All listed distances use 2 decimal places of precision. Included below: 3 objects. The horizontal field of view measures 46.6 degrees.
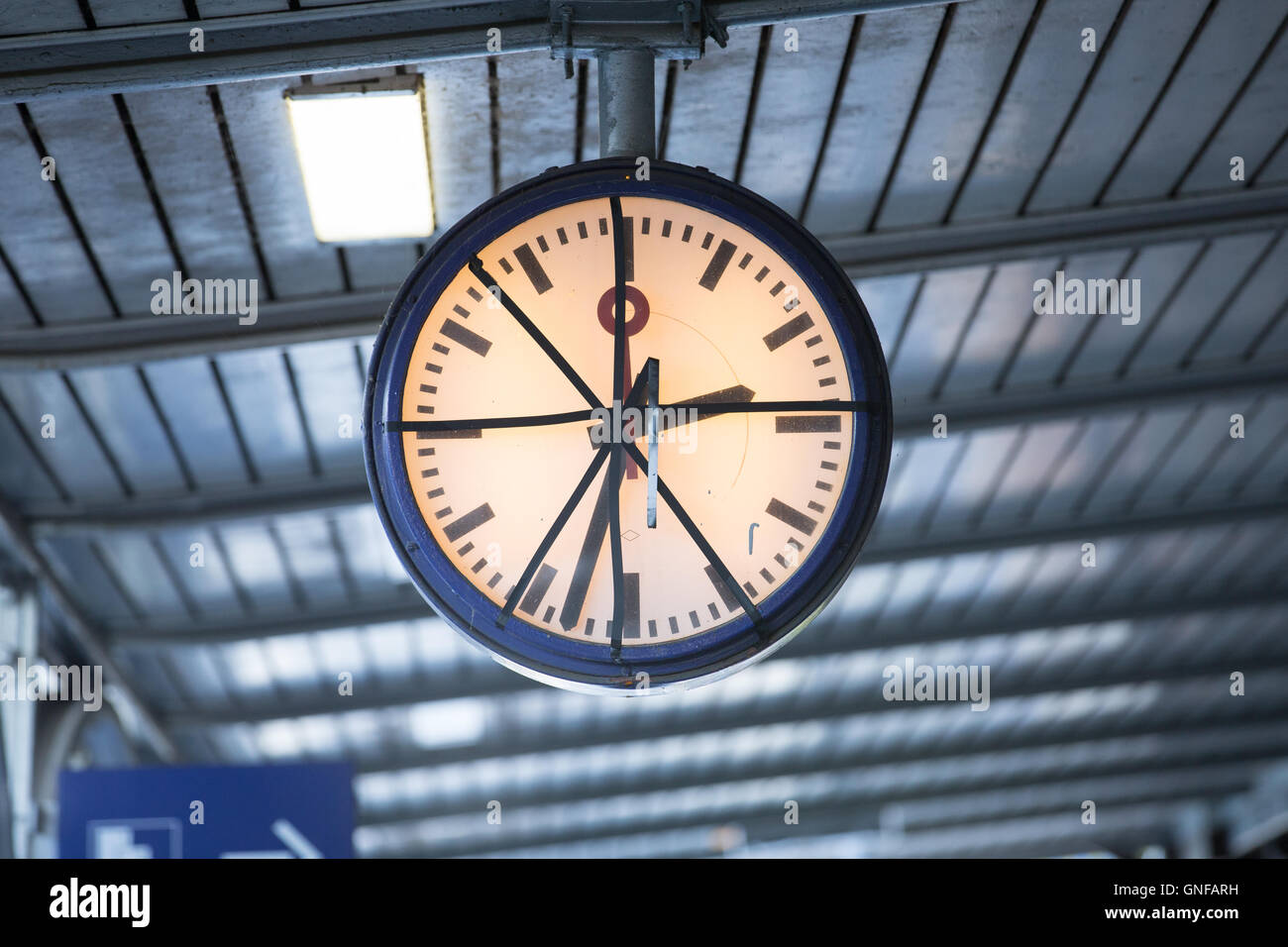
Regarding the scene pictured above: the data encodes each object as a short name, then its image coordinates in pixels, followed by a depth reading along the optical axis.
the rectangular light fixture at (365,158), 5.92
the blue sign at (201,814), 8.36
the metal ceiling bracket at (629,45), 4.10
